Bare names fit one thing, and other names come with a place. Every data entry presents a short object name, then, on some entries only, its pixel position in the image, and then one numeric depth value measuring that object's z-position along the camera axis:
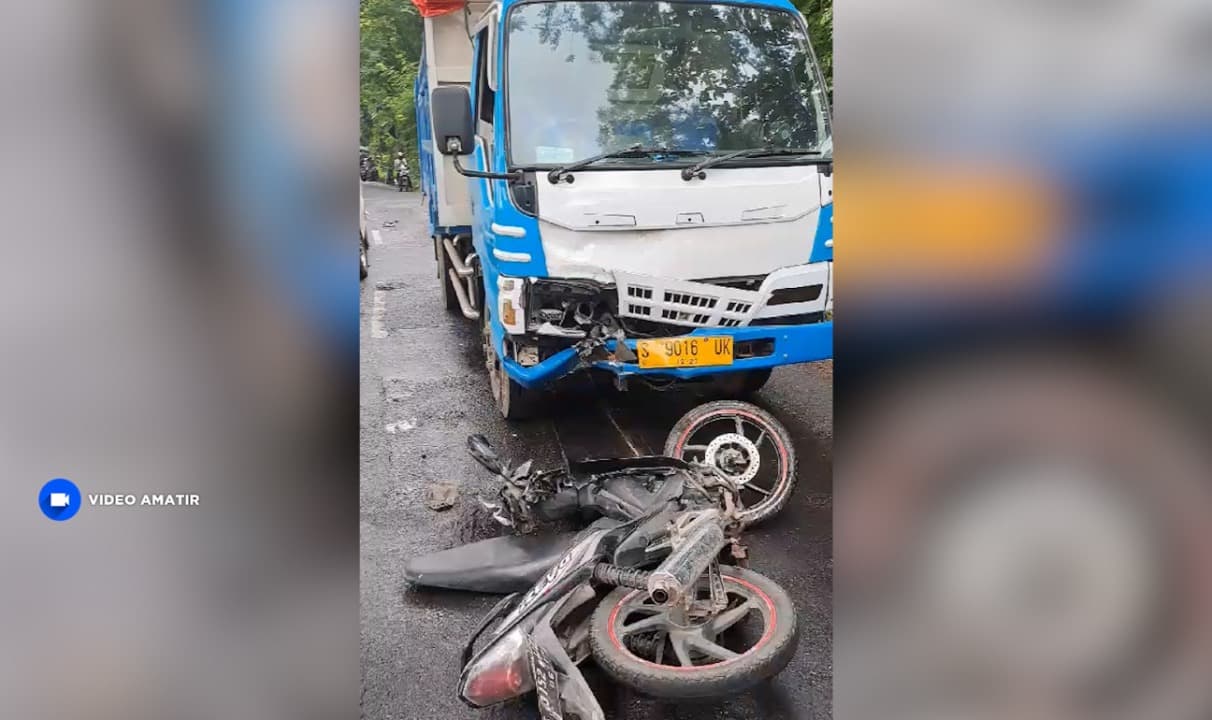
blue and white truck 4.24
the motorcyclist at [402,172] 16.16
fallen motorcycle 2.47
